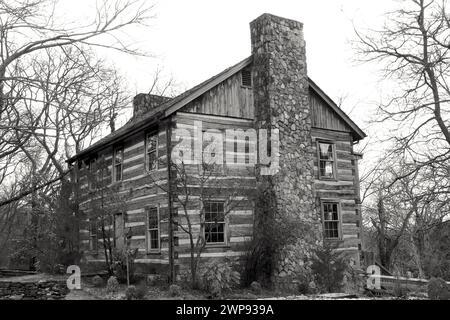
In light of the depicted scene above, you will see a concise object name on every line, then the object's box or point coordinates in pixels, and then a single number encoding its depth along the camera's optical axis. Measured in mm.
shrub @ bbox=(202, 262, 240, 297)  14727
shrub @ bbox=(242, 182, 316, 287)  17156
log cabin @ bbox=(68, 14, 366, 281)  17219
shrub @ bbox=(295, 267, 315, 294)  15648
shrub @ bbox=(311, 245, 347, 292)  15496
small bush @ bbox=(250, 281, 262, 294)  16031
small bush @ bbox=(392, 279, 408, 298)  14406
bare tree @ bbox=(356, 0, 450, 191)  14289
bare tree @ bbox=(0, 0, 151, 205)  11156
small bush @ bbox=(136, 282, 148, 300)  13133
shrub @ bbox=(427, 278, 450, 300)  12930
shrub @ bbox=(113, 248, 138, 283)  17562
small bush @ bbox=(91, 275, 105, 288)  17312
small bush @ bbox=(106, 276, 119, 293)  15570
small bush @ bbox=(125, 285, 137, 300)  13195
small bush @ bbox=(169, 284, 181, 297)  14359
